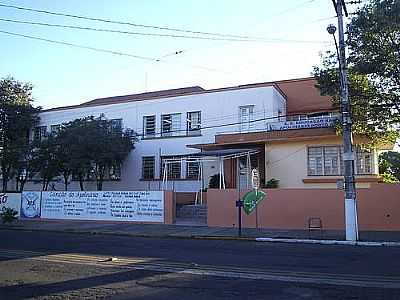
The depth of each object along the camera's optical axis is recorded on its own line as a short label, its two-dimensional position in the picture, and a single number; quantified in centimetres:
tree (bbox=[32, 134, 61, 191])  3722
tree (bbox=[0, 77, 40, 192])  4207
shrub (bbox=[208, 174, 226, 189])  3255
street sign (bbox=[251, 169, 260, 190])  2197
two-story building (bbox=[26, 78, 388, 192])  2980
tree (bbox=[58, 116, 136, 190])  3509
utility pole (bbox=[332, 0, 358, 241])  1953
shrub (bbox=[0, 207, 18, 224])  2848
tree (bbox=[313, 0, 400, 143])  2005
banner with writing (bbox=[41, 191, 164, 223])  2738
